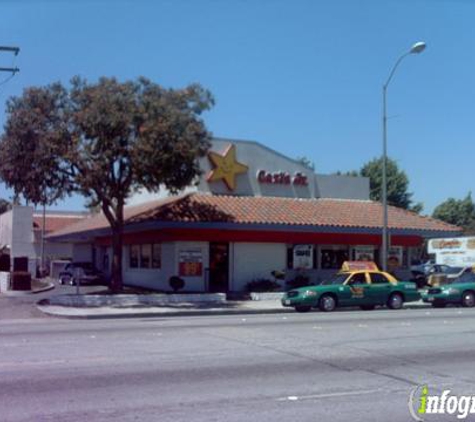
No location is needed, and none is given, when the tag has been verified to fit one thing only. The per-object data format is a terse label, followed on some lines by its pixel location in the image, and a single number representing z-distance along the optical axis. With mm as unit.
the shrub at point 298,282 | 35094
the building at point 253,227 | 33344
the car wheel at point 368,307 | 26877
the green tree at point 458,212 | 85312
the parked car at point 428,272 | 37750
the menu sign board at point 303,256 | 35938
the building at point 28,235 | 62812
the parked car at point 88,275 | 41281
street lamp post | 30027
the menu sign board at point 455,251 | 53531
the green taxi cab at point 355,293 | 25500
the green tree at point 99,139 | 27547
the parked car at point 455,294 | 28578
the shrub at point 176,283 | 32469
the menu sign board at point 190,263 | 33531
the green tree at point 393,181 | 71925
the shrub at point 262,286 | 33750
